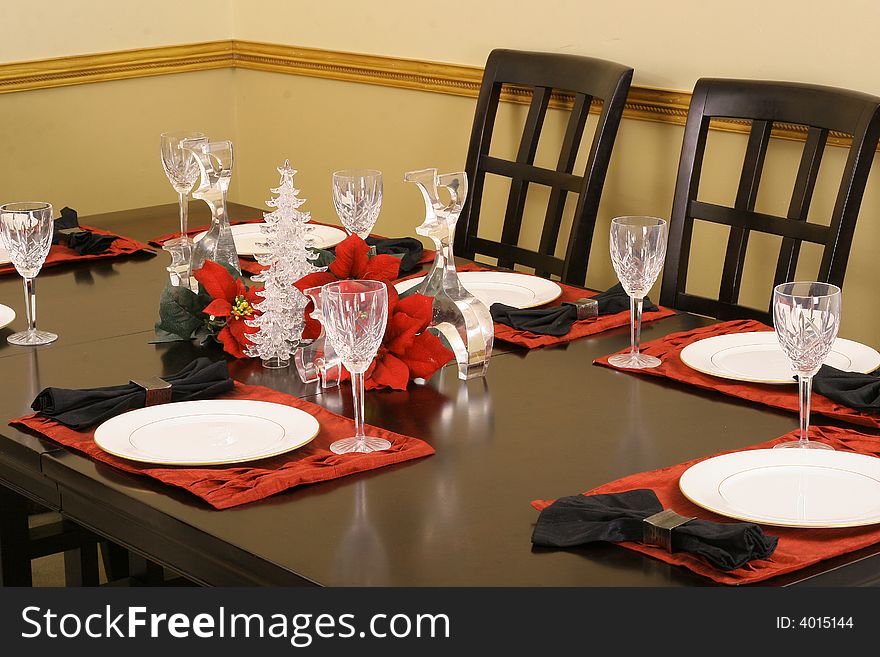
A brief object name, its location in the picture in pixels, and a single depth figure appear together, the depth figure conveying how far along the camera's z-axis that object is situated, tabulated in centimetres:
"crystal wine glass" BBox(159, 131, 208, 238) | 223
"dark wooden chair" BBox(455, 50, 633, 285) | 262
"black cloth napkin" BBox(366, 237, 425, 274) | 224
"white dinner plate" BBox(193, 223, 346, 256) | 235
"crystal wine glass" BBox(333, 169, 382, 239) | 205
